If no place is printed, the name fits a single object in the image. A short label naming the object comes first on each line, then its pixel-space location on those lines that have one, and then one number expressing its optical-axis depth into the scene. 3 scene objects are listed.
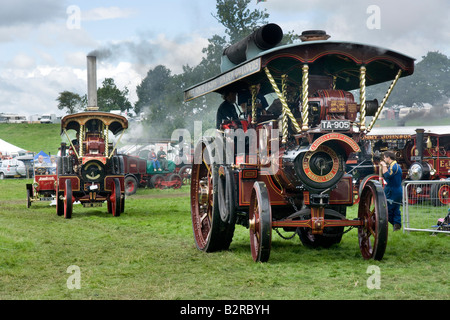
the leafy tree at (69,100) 63.91
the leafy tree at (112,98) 43.58
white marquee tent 41.40
